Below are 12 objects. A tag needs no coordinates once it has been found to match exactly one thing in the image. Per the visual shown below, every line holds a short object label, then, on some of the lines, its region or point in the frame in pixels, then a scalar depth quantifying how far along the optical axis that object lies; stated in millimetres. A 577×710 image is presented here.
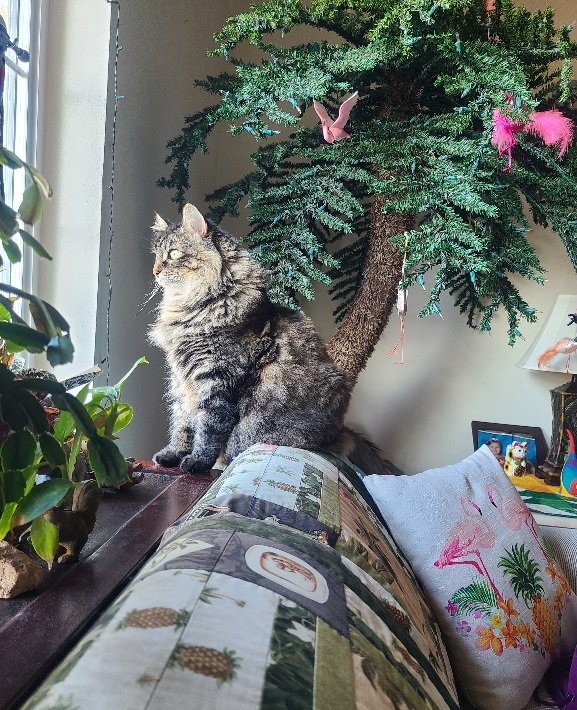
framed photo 1829
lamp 1716
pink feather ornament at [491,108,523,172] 1129
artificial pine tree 1146
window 1203
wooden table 501
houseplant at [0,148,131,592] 435
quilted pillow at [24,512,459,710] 347
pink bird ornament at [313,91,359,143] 1199
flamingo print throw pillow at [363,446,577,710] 861
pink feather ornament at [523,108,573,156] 1180
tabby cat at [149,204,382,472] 1221
